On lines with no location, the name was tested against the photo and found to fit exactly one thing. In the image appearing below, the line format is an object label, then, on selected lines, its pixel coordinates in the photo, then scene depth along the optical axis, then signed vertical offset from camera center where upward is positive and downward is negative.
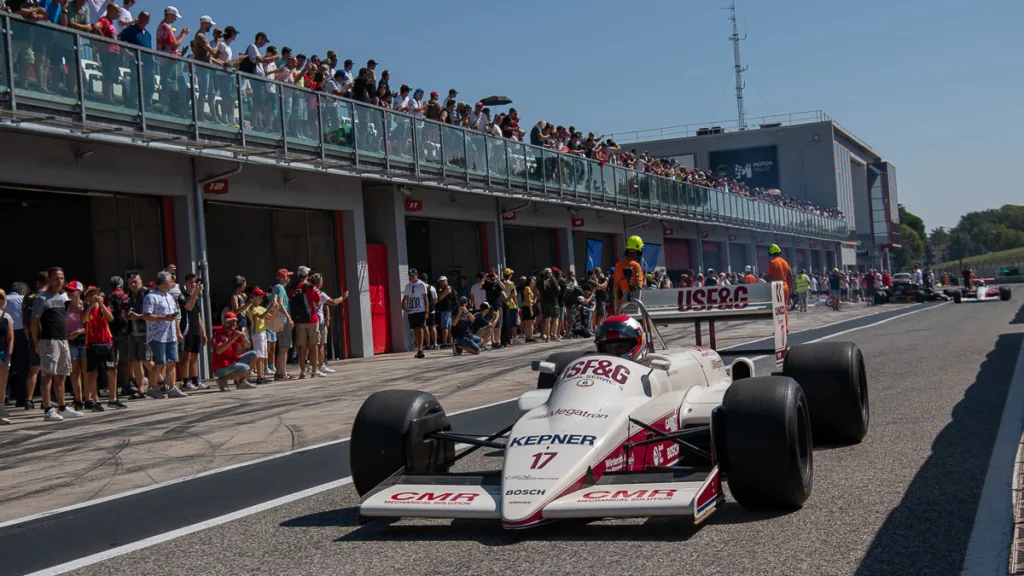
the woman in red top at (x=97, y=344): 14.08 -0.15
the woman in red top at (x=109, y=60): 15.55 +4.06
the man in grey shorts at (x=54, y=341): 13.19 -0.06
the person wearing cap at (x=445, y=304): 23.41 +0.10
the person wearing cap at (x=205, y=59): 17.55 +4.52
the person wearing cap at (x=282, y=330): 18.00 -0.19
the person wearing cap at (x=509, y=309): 25.25 -0.13
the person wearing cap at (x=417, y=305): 22.45 +0.12
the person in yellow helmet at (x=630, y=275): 12.63 +0.25
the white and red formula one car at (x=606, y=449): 5.51 -0.89
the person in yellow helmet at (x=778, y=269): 16.45 +0.25
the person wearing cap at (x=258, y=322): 17.27 -0.02
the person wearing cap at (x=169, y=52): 16.77 +4.43
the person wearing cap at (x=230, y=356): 16.44 -0.52
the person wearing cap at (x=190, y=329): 16.36 -0.05
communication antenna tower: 83.26 +18.07
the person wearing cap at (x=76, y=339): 13.95 -0.06
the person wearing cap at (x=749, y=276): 28.91 +0.31
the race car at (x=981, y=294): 45.50 -1.00
